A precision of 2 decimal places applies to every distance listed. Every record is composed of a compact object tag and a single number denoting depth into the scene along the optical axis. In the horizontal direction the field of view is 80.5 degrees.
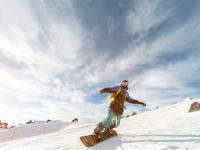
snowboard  4.06
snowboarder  4.38
